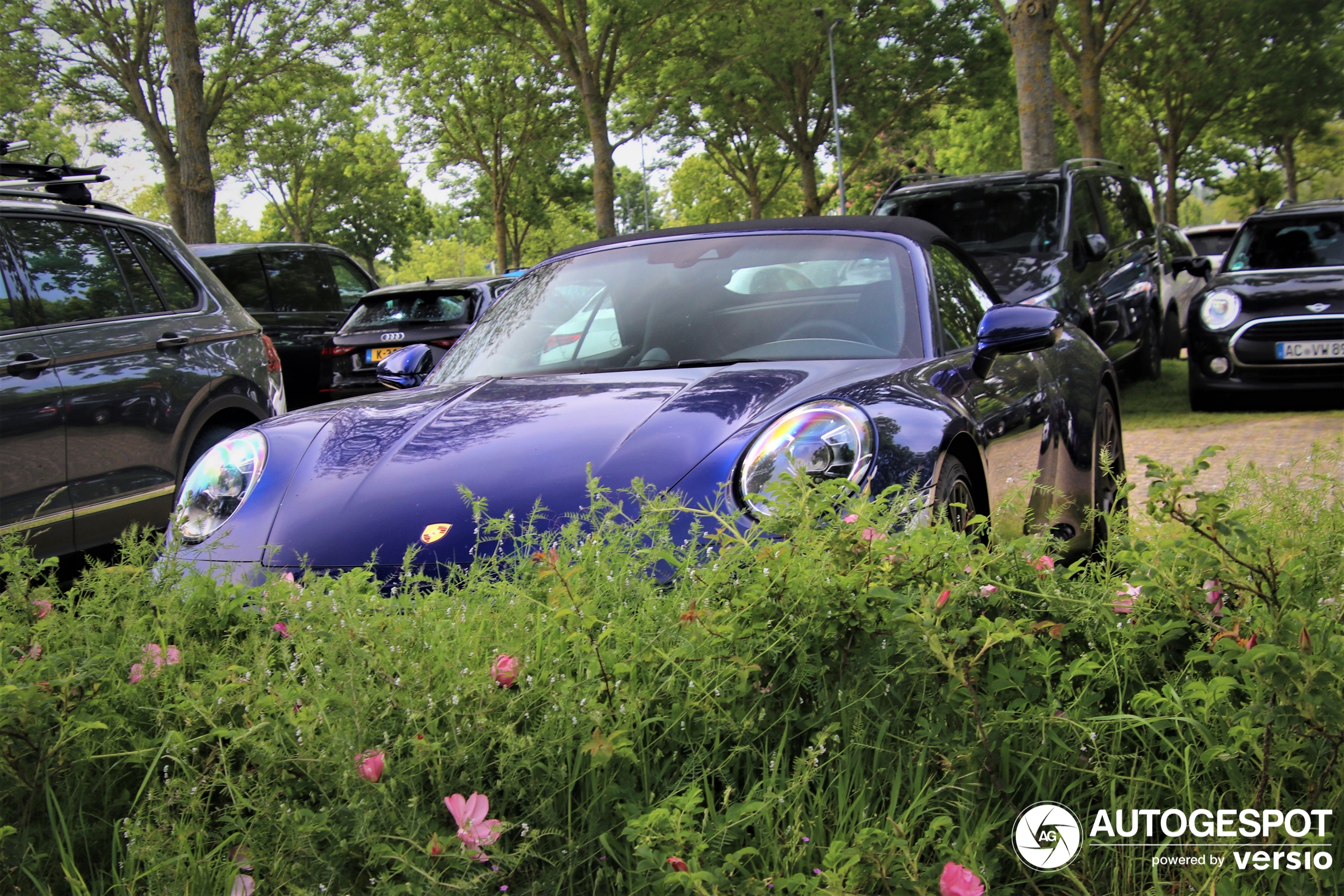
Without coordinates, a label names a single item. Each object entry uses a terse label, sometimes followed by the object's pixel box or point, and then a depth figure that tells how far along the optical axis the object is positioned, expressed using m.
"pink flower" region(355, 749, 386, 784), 1.93
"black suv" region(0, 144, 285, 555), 5.11
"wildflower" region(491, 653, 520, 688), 2.15
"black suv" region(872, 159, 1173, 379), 9.12
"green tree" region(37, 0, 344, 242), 24.33
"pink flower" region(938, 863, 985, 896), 1.88
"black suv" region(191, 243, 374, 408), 12.21
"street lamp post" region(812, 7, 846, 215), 32.22
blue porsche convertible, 3.21
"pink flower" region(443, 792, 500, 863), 1.85
